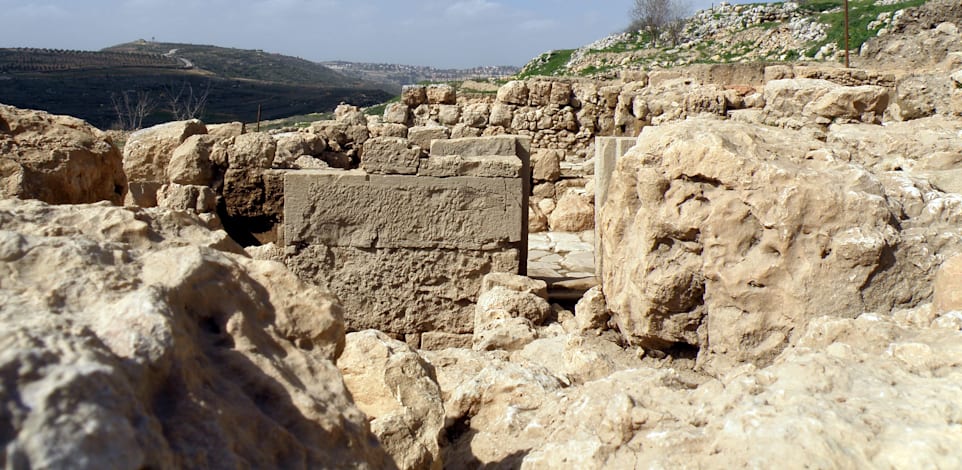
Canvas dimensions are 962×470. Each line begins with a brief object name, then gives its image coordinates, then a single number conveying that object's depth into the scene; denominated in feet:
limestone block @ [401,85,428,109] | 44.47
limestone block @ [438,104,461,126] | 43.16
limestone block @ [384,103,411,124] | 43.01
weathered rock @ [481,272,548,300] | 16.49
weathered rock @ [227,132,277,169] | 19.57
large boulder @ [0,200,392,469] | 3.24
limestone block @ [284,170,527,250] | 17.31
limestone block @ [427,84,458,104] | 44.91
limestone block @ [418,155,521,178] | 17.26
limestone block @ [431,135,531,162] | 18.99
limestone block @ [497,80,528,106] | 42.86
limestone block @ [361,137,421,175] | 17.11
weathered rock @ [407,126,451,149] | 27.58
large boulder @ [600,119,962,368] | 9.02
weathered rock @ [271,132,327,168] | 20.61
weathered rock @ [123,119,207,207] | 21.03
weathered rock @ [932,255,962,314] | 7.79
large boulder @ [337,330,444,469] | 6.60
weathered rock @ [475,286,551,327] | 15.33
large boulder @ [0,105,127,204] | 10.93
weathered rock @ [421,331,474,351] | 17.74
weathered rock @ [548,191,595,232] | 28.09
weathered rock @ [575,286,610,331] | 13.28
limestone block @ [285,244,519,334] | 17.58
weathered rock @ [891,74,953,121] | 19.01
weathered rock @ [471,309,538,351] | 13.36
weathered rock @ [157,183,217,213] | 18.30
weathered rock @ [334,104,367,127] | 35.47
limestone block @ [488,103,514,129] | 42.80
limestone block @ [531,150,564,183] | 32.60
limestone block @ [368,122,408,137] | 38.46
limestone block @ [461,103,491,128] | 42.86
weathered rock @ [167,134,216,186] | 19.11
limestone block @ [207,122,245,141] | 21.58
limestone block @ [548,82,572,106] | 42.65
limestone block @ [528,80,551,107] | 42.86
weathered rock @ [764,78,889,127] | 18.86
